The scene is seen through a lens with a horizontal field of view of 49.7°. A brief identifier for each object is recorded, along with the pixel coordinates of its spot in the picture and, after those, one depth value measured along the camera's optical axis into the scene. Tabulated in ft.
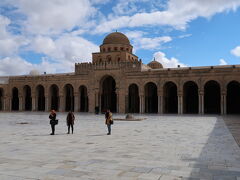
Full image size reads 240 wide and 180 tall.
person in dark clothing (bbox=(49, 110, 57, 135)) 35.10
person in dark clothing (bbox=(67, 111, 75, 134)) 36.83
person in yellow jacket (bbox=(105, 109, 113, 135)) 35.07
